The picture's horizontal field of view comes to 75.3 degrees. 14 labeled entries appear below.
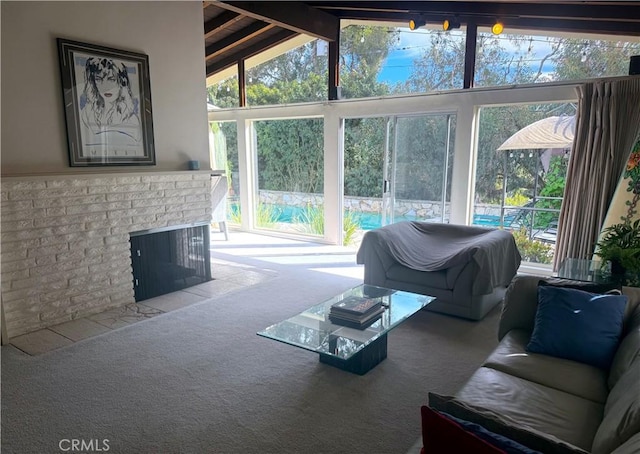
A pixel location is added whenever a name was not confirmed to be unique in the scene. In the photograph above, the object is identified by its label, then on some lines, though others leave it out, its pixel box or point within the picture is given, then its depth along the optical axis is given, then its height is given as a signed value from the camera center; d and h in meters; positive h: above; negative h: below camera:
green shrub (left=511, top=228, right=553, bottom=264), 4.88 -1.07
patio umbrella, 4.52 +0.25
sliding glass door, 5.35 -0.14
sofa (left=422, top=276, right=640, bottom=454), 1.16 -0.98
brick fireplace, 3.13 -0.67
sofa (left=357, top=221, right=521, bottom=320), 3.41 -0.92
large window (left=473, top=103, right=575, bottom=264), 4.65 -0.21
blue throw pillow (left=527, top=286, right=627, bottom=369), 1.98 -0.82
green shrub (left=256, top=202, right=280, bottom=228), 7.29 -1.02
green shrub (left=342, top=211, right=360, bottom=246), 6.41 -1.07
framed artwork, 3.38 +0.44
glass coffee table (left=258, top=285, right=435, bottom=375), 2.33 -1.04
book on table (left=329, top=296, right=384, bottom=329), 2.60 -0.99
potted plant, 2.83 -0.65
